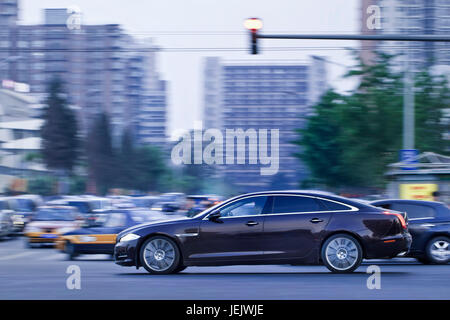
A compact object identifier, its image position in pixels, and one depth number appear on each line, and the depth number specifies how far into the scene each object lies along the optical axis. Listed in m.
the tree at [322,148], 59.75
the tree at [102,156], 132.50
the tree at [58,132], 112.62
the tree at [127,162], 136.62
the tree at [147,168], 139.75
